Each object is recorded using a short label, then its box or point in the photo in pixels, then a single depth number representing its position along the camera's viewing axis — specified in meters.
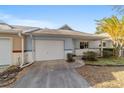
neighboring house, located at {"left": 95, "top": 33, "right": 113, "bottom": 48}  11.26
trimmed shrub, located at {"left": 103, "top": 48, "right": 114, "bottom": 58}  8.48
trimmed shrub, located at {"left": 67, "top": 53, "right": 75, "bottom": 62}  6.49
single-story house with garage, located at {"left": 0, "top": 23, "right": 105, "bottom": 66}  5.54
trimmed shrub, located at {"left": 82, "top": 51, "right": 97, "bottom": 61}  6.98
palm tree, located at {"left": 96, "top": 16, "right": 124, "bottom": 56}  8.28
